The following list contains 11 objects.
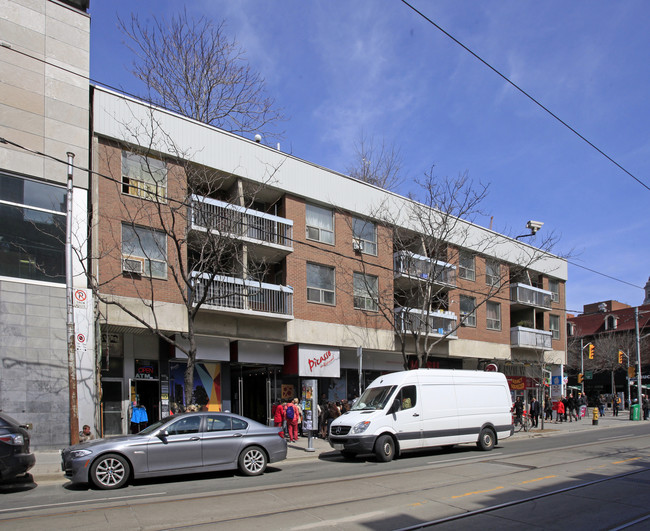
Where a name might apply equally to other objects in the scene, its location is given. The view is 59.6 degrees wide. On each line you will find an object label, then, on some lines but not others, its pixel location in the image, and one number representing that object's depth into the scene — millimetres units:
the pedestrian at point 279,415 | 20625
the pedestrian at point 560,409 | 33678
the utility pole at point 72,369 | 14453
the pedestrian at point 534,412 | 28642
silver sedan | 10820
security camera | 32831
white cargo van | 14958
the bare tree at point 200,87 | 31453
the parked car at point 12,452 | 10594
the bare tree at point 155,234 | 18688
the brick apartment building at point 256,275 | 19359
